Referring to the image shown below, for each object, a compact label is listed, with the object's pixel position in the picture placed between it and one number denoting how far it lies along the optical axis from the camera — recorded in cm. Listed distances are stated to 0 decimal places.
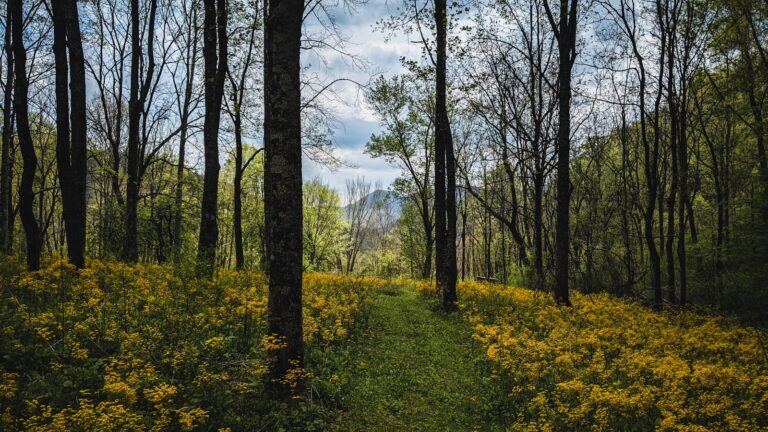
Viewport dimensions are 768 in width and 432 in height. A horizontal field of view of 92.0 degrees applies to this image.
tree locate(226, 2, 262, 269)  1705
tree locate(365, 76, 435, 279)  2670
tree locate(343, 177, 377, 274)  5788
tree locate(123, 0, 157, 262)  1251
